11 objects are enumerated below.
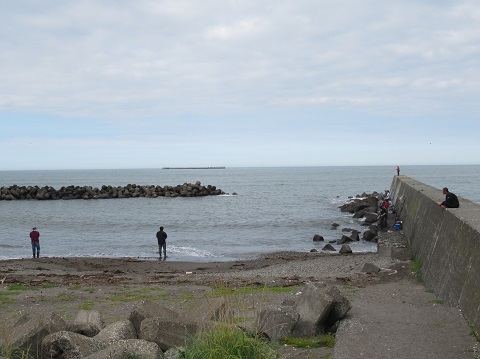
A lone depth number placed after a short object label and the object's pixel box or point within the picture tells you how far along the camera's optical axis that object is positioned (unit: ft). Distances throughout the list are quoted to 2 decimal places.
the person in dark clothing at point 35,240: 72.54
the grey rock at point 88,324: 22.12
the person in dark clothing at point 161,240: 73.56
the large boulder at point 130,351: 16.29
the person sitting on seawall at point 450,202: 40.14
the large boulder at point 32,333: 19.16
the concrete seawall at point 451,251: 25.52
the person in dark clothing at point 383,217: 83.76
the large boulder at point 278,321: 23.35
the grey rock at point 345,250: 71.15
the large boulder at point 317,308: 25.13
